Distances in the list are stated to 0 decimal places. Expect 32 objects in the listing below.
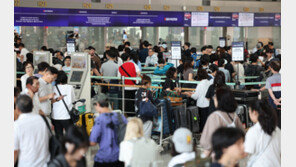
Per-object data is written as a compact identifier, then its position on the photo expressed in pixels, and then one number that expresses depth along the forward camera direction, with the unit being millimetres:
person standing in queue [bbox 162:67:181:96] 14772
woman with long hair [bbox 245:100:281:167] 8045
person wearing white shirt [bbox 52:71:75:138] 12121
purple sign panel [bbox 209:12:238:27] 34134
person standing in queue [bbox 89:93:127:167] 8632
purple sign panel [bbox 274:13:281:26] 38652
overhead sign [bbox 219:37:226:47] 31208
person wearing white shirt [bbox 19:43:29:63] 23187
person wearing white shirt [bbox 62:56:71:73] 19148
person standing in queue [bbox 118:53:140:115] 17093
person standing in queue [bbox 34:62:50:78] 12776
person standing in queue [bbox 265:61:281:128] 13572
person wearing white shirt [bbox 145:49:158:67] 22686
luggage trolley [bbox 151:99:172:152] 13759
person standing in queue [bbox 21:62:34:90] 14049
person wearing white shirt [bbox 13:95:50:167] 7815
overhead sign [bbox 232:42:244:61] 19059
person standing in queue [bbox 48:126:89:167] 6456
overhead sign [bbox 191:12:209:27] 32815
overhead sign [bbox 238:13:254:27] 35862
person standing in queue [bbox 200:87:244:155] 8573
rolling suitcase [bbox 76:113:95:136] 14495
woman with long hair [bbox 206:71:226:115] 12991
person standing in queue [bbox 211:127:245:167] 6377
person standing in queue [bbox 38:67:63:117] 11725
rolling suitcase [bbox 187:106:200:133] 14139
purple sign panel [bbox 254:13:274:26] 36999
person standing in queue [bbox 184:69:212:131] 14060
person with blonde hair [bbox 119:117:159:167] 7729
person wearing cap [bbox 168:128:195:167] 7333
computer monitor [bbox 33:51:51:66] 18003
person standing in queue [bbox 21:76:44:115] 10294
